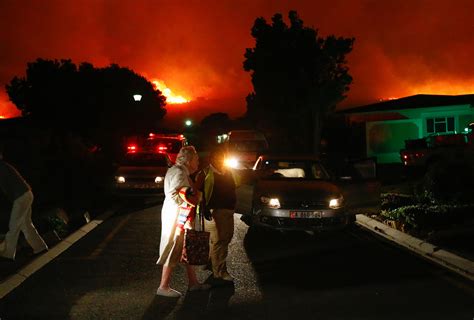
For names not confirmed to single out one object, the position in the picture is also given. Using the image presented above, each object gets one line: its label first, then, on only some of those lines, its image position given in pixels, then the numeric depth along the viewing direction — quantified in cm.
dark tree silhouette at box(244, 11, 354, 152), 3672
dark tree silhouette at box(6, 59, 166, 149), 4647
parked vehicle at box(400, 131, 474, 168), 2261
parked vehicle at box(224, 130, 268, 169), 2645
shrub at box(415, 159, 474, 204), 1477
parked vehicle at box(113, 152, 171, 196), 1667
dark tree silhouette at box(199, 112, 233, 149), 15042
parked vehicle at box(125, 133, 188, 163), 2487
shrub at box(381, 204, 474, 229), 1126
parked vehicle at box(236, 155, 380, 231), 1022
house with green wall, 3180
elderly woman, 627
